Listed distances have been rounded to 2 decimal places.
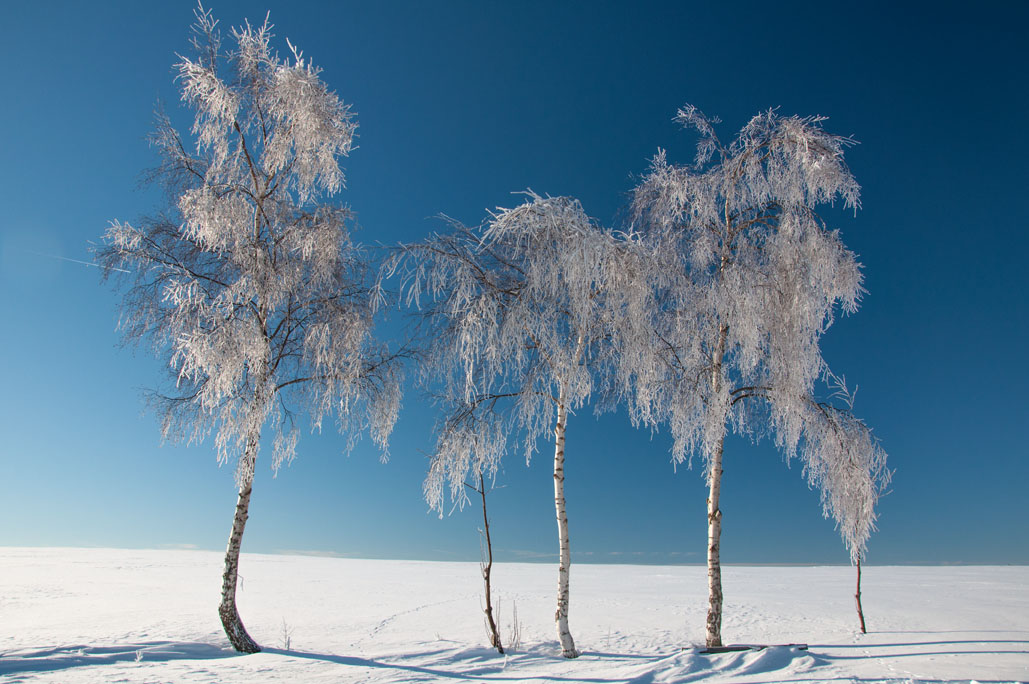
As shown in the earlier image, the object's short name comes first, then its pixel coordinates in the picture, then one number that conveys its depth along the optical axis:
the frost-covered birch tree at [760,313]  9.82
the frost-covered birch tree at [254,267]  9.16
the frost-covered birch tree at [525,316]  9.02
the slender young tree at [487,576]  9.53
